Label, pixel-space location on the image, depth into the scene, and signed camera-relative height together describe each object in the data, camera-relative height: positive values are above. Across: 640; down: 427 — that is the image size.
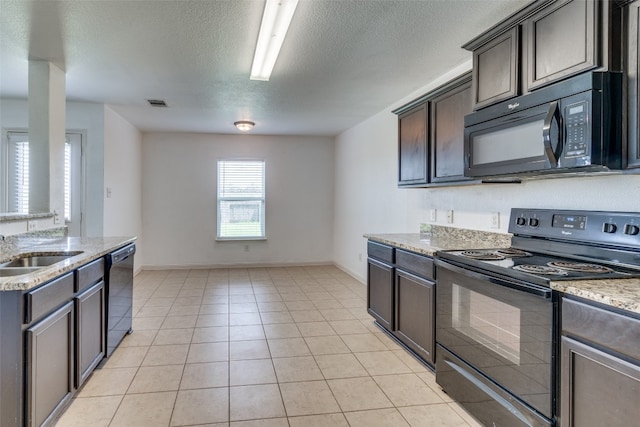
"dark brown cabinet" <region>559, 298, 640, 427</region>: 1.29 -0.55
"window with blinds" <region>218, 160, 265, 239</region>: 7.02 +0.23
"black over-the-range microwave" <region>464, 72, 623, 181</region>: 1.68 +0.41
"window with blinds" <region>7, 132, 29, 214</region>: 4.66 +0.48
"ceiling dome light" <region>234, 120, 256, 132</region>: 5.64 +1.28
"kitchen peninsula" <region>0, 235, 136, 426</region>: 1.70 -0.59
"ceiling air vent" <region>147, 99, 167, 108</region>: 4.56 +1.31
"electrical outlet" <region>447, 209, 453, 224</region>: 3.48 -0.03
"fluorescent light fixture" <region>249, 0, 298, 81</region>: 2.28 +1.22
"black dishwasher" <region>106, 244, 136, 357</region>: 2.90 -0.68
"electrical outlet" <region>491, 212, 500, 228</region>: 2.88 -0.05
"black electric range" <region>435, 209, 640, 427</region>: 1.67 -0.45
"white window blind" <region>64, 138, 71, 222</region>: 4.79 +0.37
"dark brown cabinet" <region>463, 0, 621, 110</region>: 1.69 +0.85
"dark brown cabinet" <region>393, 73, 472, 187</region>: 2.82 +0.63
